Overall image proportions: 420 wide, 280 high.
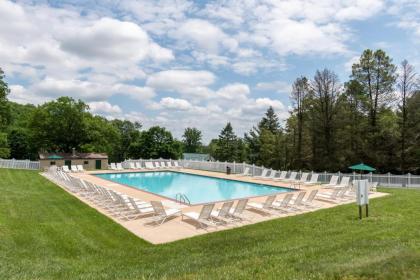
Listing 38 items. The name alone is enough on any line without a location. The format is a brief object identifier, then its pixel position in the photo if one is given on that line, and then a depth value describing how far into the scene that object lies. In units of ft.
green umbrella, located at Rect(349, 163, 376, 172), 53.87
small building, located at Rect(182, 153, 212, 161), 175.23
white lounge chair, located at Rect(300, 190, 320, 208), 39.27
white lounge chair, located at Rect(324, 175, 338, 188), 55.66
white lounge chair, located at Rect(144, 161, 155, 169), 102.37
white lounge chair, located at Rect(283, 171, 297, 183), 65.16
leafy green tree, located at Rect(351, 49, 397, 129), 78.89
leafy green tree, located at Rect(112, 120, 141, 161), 153.07
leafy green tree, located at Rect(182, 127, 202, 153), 264.58
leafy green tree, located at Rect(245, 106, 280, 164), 160.86
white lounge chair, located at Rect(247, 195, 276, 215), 36.35
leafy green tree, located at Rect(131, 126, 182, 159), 139.03
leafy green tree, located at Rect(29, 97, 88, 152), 107.24
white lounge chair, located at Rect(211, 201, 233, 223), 31.55
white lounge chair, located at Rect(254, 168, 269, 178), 72.28
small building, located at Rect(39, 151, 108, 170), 92.09
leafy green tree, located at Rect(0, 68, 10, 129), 73.05
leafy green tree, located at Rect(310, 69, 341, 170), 86.84
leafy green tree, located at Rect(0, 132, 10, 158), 89.18
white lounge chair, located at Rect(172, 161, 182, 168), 106.52
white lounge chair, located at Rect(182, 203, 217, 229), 30.12
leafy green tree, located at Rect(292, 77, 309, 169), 96.03
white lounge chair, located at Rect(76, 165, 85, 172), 90.07
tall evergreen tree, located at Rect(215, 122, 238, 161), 168.86
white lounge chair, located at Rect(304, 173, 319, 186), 61.67
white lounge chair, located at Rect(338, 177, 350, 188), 54.34
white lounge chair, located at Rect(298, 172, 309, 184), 63.10
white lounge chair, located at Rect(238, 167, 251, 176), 79.32
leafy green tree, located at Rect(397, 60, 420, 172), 73.36
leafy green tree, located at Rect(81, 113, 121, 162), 114.42
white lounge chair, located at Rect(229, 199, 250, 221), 32.24
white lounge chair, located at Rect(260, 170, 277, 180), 70.01
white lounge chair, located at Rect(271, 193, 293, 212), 37.01
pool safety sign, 28.12
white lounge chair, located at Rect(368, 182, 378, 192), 49.88
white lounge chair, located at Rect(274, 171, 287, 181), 67.71
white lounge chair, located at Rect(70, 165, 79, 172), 88.62
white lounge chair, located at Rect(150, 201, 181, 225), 31.67
